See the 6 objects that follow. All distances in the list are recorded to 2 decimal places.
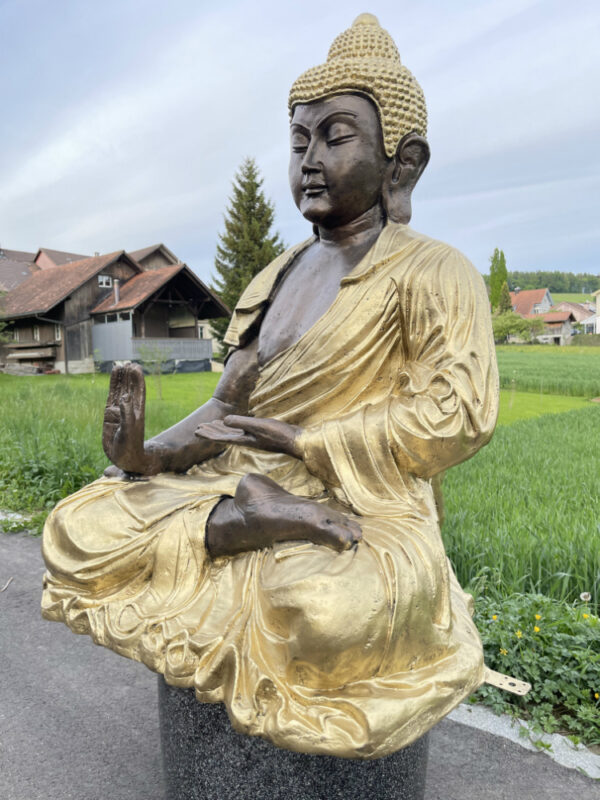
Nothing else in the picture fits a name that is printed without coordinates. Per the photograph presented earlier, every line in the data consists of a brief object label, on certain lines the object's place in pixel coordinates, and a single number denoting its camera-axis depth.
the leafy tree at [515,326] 38.91
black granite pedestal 1.56
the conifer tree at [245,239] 19.70
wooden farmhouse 18.89
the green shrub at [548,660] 2.36
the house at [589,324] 57.53
